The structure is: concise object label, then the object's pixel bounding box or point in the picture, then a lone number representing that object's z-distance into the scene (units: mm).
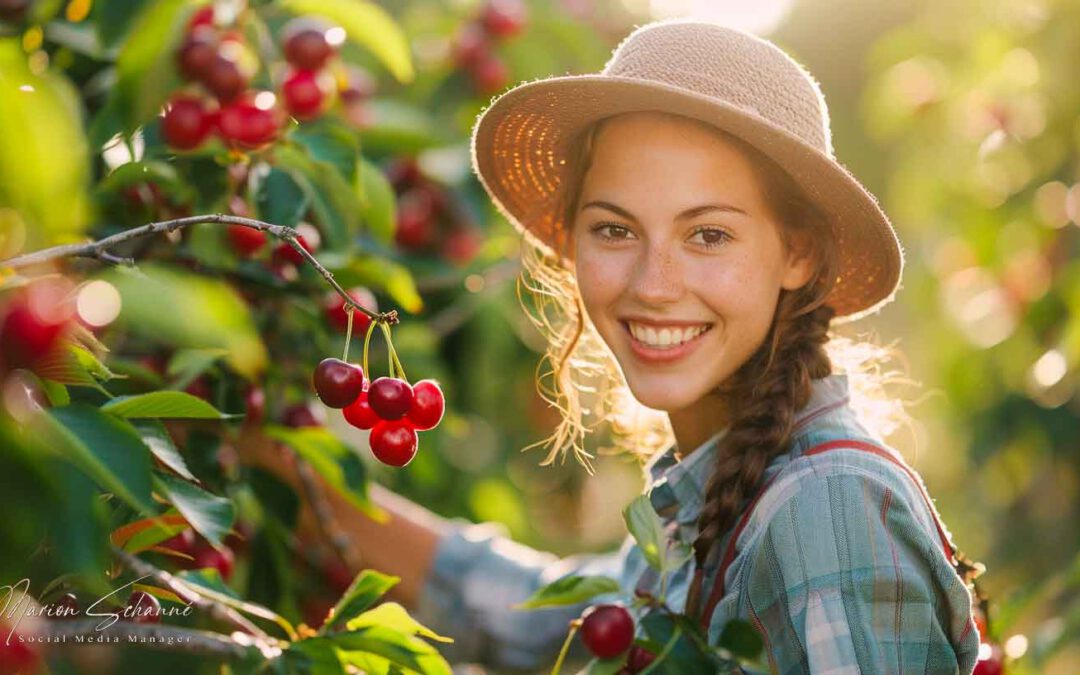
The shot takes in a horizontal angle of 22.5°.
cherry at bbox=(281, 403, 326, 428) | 1693
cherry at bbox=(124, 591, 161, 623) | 1430
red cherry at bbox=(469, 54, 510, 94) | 2092
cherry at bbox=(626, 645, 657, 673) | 1514
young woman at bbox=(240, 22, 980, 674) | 1475
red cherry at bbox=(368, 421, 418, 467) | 1447
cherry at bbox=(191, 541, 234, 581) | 1583
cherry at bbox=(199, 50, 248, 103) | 1626
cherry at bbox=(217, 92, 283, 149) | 1617
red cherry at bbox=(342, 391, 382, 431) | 1449
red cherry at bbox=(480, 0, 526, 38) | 2093
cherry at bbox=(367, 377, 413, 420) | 1434
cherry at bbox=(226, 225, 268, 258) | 1634
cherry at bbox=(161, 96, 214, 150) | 1609
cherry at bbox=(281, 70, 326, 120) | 1705
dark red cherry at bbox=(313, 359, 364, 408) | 1430
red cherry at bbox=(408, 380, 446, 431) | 1452
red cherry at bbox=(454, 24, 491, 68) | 2089
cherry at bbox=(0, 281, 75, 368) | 1173
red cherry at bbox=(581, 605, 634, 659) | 1524
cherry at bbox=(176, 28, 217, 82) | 1626
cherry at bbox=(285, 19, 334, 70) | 1713
